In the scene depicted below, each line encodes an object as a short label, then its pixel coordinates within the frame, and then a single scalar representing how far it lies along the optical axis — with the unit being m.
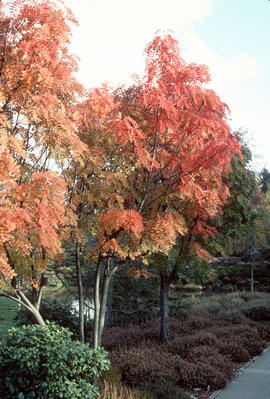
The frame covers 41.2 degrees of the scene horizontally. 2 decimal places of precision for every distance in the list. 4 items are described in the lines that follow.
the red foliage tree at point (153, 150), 5.36
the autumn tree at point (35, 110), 4.07
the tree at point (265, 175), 55.01
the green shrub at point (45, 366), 4.81
